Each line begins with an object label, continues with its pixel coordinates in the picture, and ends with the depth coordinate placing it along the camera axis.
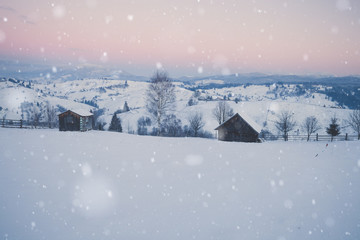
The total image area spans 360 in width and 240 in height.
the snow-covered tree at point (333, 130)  48.04
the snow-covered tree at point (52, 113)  65.06
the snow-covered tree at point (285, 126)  36.08
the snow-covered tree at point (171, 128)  76.74
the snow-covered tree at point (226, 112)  57.08
